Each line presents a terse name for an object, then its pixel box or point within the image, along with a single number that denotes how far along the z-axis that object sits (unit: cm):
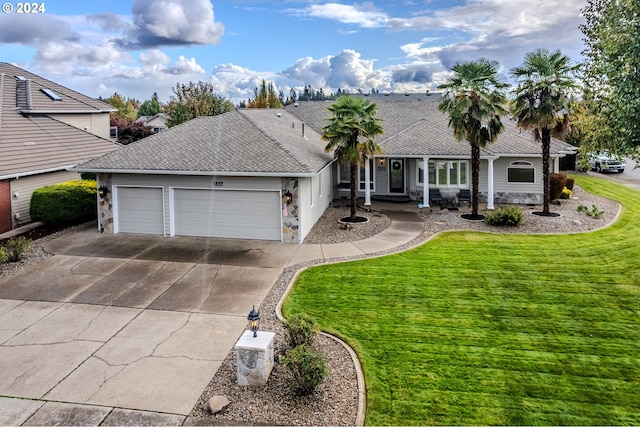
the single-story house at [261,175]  1588
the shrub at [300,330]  790
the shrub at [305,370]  675
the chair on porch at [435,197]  2161
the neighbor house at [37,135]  1789
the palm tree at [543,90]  1712
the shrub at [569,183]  2355
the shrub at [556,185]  2183
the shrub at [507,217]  1730
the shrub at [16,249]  1368
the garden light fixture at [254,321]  734
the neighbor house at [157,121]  6663
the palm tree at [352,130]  1755
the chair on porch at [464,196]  2142
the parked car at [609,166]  3284
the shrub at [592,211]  1881
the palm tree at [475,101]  1717
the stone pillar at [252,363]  709
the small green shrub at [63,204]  1786
